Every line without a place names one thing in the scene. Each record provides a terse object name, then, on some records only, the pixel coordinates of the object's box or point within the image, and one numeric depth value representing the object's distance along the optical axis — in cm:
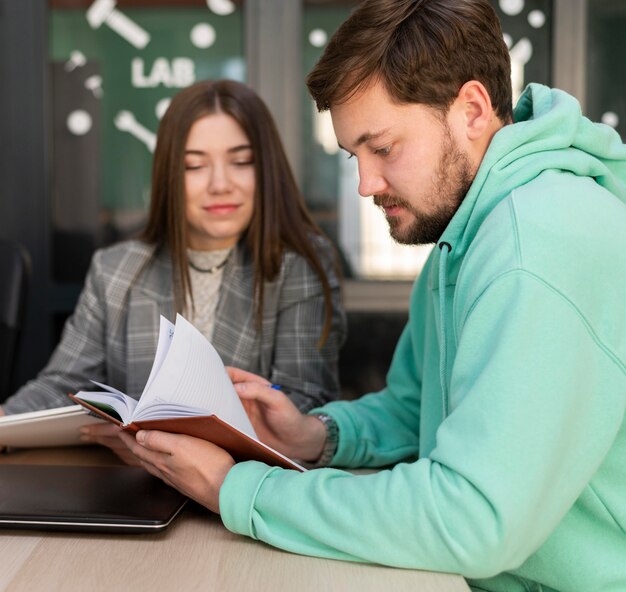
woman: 184
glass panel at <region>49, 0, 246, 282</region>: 302
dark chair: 193
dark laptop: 96
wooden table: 84
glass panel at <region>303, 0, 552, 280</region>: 300
